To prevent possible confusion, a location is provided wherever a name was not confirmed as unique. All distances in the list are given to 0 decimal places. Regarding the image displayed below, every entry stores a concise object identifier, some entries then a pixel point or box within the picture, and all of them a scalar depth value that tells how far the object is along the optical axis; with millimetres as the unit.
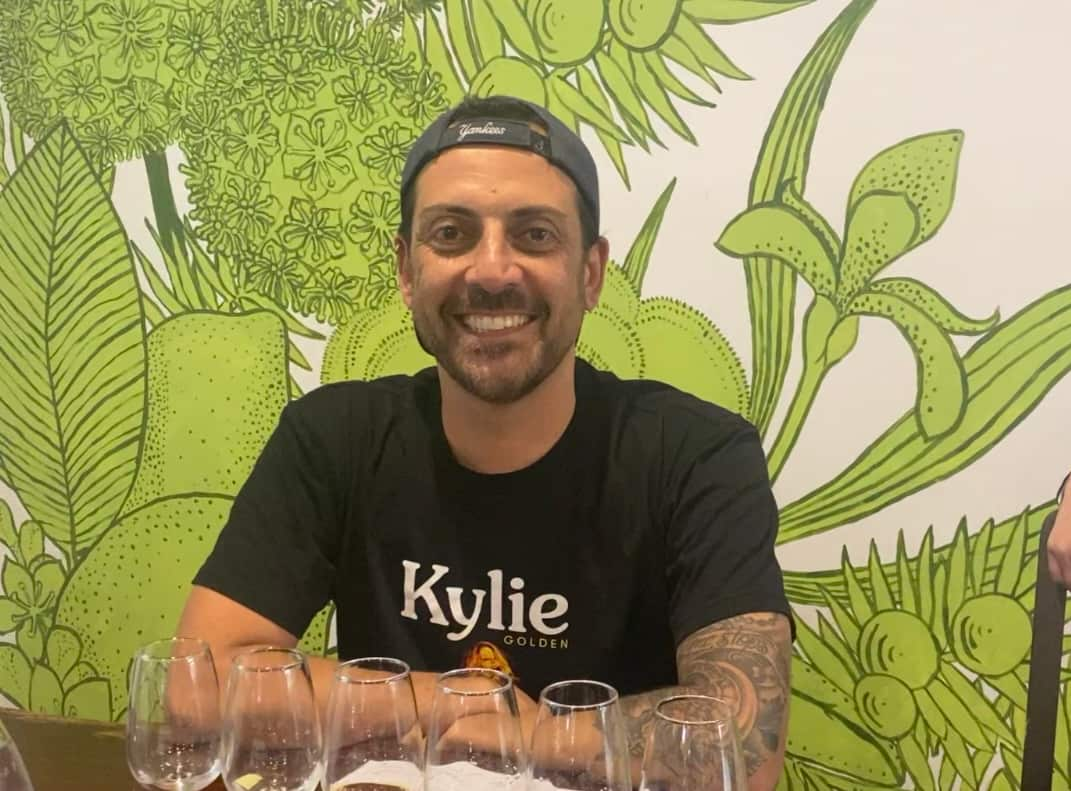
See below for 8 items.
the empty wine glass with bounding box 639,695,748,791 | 764
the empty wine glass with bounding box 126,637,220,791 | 944
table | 1098
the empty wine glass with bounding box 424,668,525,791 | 817
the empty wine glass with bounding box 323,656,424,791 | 871
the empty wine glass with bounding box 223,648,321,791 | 906
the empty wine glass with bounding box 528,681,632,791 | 801
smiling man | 1409
